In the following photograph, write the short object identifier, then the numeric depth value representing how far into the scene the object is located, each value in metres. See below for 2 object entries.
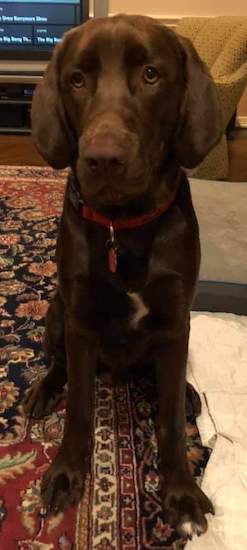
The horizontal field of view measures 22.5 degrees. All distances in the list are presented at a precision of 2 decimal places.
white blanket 1.11
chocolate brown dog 0.92
